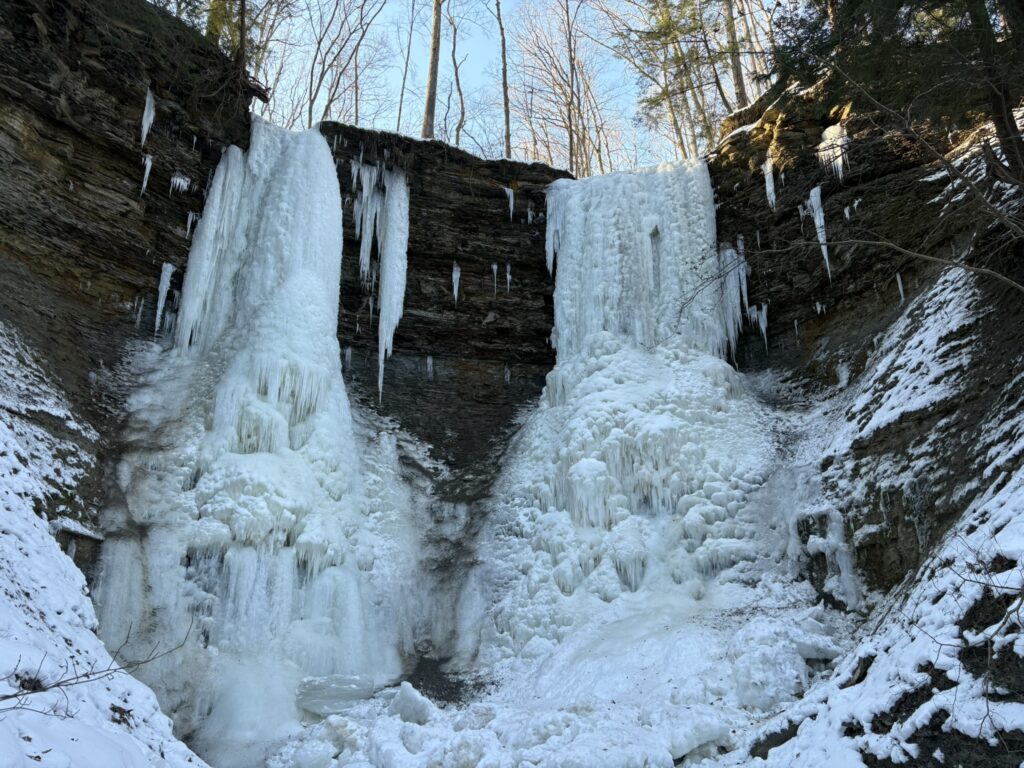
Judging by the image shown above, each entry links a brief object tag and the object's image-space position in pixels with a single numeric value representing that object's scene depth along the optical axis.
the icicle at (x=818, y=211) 12.40
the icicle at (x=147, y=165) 11.53
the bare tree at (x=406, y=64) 24.00
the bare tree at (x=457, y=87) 22.61
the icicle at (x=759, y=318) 13.23
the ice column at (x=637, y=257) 13.38
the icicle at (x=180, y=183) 12.02
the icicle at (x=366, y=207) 13.72
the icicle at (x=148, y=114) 11.55
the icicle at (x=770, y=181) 13.37
